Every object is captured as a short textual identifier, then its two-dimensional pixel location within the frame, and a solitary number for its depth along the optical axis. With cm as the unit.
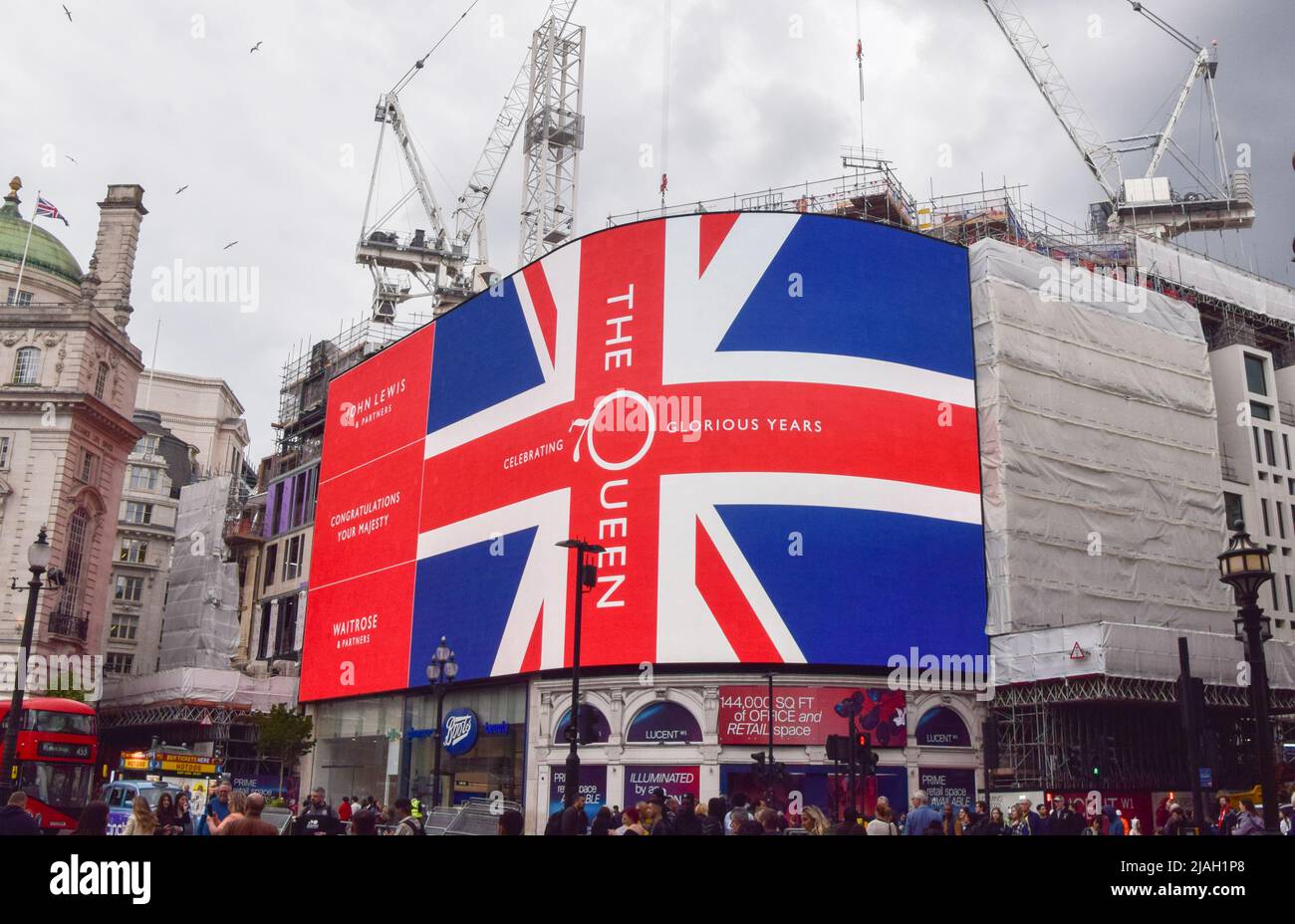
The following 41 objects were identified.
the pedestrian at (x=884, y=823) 1441
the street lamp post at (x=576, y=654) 2539
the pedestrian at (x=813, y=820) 1433
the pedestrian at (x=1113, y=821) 3083
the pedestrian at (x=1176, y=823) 1852
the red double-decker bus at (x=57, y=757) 3162
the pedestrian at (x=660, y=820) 1408
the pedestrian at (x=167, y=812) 1703
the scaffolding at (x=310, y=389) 7300
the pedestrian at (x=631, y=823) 1362
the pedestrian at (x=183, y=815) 1741
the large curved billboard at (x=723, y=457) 4144
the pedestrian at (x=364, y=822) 1120
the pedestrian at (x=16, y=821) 1034
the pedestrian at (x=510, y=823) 1226
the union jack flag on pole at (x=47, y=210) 5916
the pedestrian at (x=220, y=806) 1836
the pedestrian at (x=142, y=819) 1117
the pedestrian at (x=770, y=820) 1477
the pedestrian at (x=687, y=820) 1523
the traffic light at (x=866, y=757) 2667
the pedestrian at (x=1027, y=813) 1879
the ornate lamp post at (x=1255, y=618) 1412
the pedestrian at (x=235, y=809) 984
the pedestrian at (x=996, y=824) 1955
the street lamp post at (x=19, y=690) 2294
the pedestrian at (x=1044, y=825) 1800
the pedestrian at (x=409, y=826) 1279
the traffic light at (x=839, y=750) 2612
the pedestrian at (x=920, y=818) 1557
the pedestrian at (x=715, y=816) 1651
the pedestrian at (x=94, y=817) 1116
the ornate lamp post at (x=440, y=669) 3180
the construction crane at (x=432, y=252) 8725
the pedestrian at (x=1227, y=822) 2014
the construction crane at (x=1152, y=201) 7906
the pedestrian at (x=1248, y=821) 1617
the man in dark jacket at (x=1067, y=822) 1798
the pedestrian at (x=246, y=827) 897
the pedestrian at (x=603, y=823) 1627
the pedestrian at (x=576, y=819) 1530
